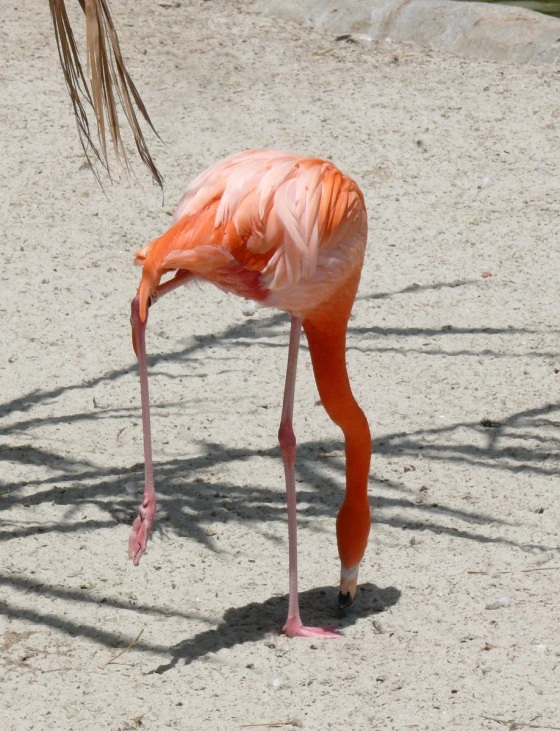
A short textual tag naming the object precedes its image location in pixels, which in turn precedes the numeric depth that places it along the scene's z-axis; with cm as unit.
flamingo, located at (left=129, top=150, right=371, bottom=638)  1816
